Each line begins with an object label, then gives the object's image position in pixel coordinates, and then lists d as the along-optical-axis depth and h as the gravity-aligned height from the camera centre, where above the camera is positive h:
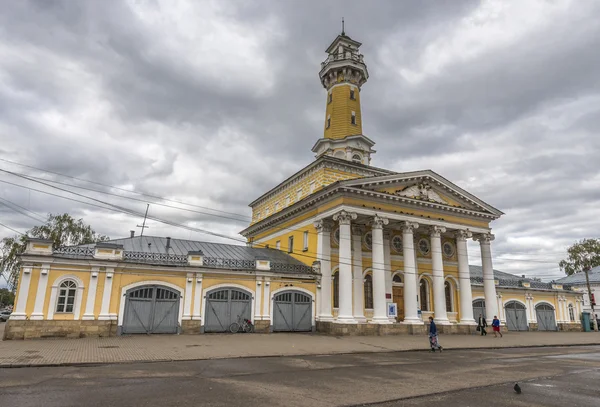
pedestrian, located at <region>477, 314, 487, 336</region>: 29.48 -1.54
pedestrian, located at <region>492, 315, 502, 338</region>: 27.75 -1.35
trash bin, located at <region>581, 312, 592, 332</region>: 40.84 -1.51
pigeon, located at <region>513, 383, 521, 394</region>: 8.88 -1.85
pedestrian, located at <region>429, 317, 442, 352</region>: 18.36 -1.55
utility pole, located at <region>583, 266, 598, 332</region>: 41.26 -1.30
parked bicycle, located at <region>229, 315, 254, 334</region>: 24.86 -1.52
